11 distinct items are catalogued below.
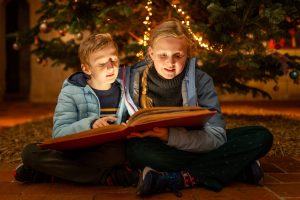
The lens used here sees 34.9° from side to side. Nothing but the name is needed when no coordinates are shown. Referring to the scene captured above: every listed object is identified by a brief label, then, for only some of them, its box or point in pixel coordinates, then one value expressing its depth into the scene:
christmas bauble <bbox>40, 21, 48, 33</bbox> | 4.79
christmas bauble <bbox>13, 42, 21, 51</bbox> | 4.98
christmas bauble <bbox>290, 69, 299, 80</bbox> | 4.21
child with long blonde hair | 2.33
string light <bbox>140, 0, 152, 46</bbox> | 4.09
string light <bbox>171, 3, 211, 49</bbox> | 3.89
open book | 2.00
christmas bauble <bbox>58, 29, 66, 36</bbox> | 4.87
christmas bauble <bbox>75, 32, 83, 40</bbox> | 4.85
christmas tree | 3.65
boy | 2.40
